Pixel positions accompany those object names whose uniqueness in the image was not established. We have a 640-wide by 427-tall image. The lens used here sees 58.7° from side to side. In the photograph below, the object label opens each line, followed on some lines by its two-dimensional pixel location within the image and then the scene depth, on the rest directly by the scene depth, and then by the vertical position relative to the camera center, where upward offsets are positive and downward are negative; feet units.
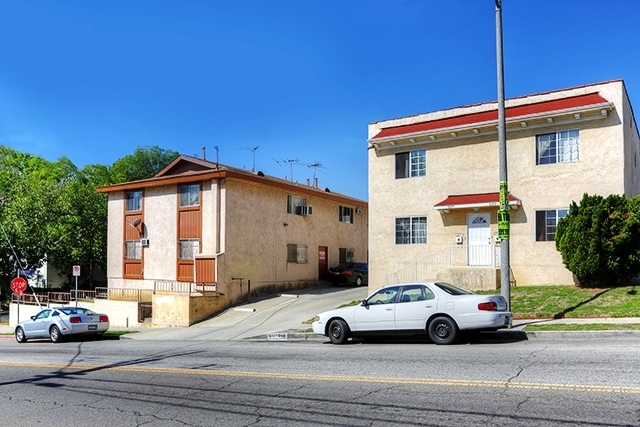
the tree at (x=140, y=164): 177.17 +27.41
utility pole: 45.47 +5.13
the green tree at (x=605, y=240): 56.18 +0.61
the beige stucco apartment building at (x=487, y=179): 63.26 +8.28
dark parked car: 106.11 -4.89
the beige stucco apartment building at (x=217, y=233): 87.56 +2.68
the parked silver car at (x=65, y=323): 68.28 -9.05
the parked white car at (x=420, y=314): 38.96 -4.84
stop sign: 91.66 -5.74
